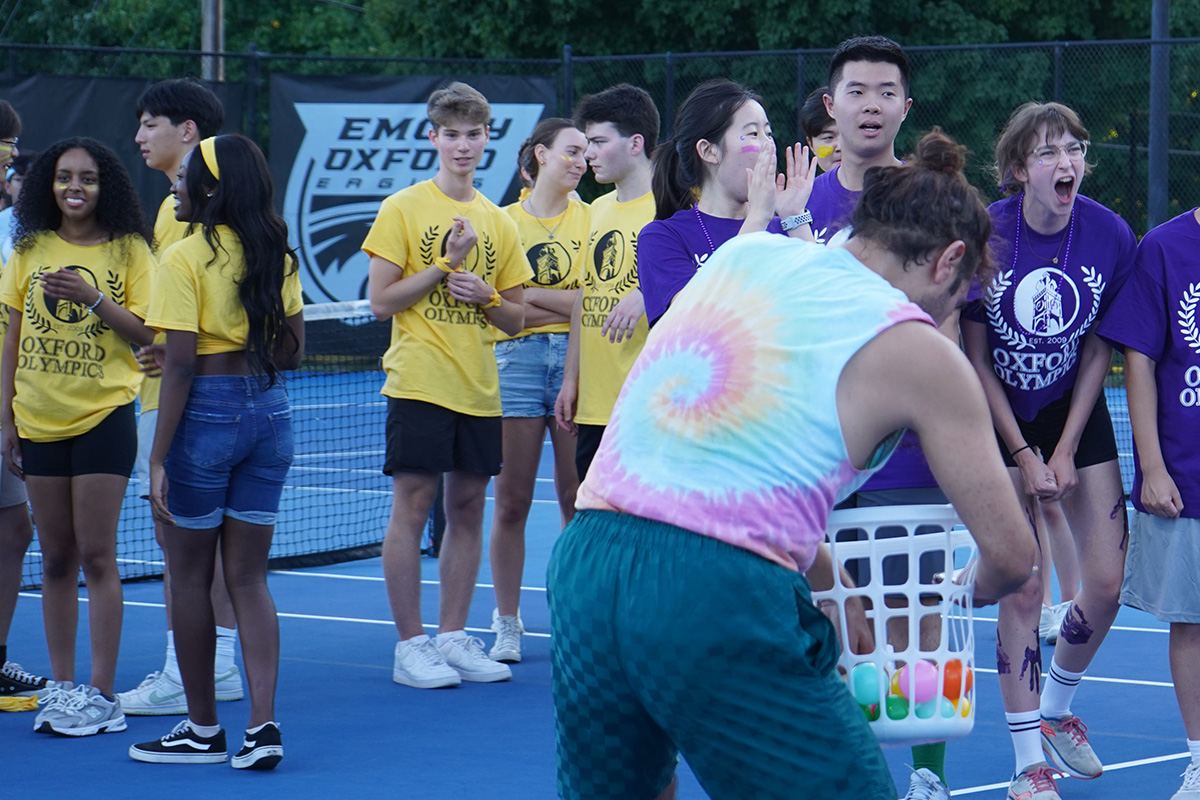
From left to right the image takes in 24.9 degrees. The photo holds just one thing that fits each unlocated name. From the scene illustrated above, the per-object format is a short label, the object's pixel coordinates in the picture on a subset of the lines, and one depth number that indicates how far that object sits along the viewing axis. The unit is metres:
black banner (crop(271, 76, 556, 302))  26.62
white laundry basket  4.58
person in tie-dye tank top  4.12
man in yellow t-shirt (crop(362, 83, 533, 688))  10.33
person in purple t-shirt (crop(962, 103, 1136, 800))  7.59
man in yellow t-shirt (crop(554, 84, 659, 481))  10.20
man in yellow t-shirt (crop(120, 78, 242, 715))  9.94
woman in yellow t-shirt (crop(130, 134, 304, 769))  8.16
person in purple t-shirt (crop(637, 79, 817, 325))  7.31
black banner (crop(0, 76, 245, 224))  23.92
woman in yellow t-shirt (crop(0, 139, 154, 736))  9.07
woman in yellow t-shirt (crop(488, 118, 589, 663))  11.29
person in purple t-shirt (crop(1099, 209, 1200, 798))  7.58
